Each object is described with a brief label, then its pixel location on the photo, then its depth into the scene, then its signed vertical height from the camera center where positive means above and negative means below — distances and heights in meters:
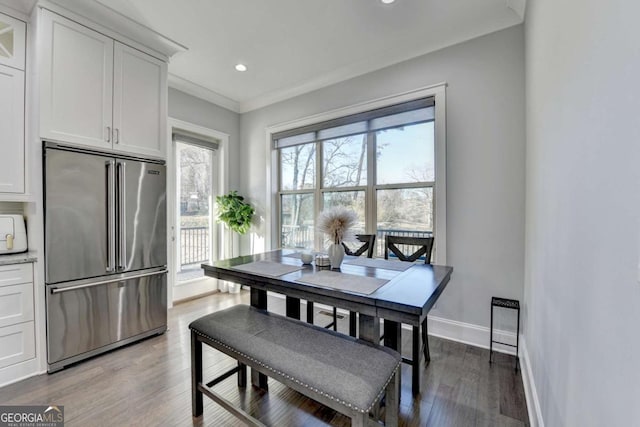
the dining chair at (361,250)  2.51 -0.39
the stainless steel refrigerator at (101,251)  2.26 -0.34
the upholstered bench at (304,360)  1.17 -0.74
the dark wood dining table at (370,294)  1.35 -0.44
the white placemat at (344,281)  1.55 -0.42
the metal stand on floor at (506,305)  2.41 -0.83
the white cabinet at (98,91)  2.25 +1.16
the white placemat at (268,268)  1.90 -0.40
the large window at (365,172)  3.04 +0.54
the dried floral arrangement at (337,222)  2.04 -0.06
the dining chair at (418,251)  2.32 -0.34
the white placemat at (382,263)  2.13 -0.42
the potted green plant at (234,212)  4.19 +0.03
